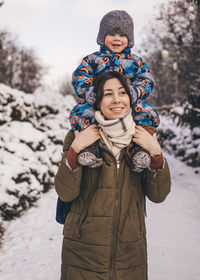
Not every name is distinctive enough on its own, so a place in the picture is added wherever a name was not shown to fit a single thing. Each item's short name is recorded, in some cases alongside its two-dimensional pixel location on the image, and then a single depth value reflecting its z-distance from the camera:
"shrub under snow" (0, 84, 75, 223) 5.72
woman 1.71
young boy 1.92
